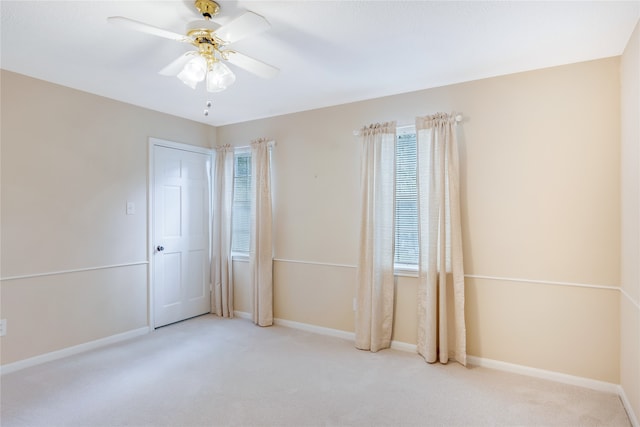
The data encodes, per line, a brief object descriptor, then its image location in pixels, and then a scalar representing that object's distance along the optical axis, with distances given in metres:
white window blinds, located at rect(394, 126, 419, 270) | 3.38
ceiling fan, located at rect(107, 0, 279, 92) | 1.86
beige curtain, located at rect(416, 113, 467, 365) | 3.01
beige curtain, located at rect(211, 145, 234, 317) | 4.46
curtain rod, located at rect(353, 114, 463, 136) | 3.04
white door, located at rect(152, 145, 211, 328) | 4.04
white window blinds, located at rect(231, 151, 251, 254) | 4.47
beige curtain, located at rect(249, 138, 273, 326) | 4.12
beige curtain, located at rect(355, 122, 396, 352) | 3.38
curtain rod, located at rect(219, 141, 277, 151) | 4.39
